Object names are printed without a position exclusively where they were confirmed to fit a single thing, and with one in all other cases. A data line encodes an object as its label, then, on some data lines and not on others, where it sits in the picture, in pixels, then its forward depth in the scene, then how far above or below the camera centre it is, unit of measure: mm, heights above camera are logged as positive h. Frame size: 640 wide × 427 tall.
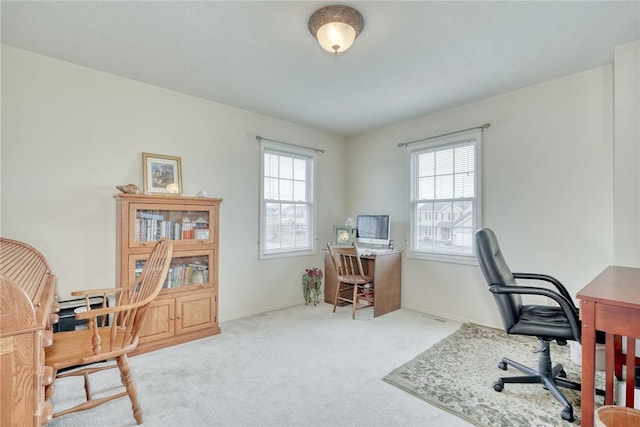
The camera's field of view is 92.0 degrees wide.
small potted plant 4301 -1000
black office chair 1856 -700
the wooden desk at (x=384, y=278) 3756 -808
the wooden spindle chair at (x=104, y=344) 1610 -748
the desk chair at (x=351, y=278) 3770 -797
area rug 1837 -1189
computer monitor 4121 -208
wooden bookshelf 2709 -426
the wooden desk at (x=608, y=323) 1335 -479
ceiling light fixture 1921 +1214
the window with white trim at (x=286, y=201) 4023 +180
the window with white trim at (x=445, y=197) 3551 +216
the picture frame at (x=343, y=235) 4516 -305
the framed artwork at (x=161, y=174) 3035 +396
